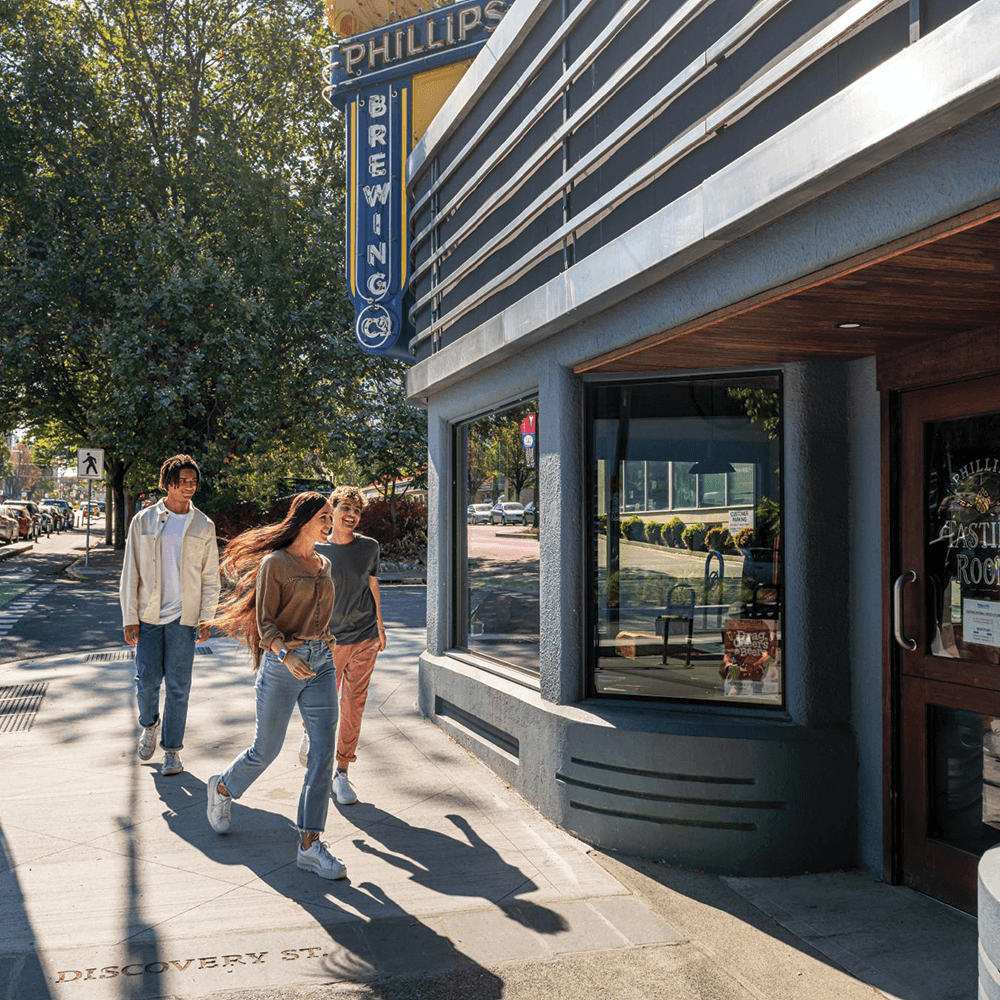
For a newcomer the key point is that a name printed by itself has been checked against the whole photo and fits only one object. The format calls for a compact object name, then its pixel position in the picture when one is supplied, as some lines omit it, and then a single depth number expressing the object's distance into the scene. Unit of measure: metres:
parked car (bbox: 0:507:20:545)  39.59
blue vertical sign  9.24
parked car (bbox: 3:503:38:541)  43.83
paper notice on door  4.41
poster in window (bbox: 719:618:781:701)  5.42
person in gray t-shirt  6.07
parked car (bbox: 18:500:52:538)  50.19
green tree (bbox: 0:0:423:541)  25.11
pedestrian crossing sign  26.44
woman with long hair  4.89
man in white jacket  6.59
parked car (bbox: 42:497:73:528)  70.75
